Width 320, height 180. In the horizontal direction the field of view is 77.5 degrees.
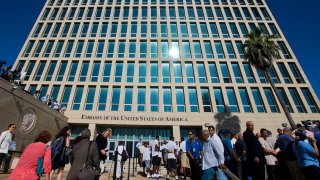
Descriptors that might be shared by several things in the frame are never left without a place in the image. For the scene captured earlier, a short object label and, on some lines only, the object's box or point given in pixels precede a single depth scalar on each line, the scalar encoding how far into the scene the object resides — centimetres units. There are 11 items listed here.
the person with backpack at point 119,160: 929
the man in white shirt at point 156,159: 1004
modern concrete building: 2264
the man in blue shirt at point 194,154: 661
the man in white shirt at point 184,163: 833
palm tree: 1912
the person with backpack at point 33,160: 316
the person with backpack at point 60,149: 527
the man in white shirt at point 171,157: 998
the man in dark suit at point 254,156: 510
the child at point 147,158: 1041
